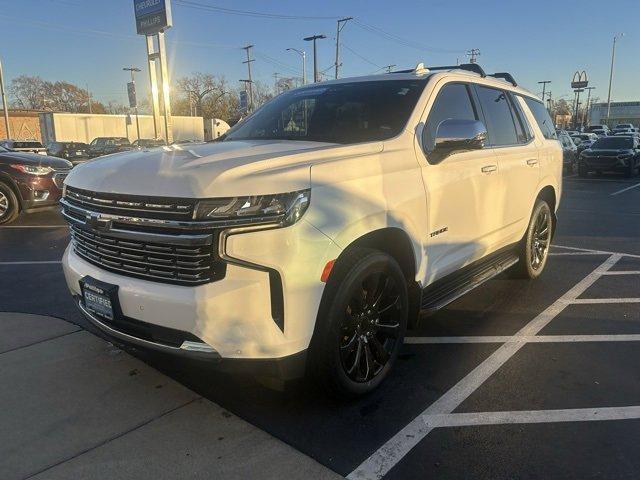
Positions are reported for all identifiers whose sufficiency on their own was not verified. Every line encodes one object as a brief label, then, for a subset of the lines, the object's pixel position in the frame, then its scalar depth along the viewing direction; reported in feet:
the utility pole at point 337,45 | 168.31
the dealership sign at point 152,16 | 70.18
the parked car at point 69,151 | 95.50
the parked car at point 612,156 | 67.77
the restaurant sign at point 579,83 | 144.15
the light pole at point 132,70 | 236.84
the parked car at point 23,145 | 58.34
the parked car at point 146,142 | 93.27
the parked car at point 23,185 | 30.71
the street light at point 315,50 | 147.34
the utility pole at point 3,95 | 132.04
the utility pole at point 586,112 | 368.58
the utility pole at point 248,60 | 219.94
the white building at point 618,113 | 397.19
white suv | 8.36
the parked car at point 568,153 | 71.56
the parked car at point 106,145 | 101.71
